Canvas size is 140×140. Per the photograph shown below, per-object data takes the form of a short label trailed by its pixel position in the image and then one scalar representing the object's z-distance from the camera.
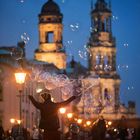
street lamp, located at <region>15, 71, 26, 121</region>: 25.43
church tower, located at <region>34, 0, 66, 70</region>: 105.56
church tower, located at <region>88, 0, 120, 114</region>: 110.81
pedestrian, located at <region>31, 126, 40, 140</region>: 33.22
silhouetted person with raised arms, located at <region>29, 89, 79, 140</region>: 15.56
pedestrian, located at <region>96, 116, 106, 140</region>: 21.20
